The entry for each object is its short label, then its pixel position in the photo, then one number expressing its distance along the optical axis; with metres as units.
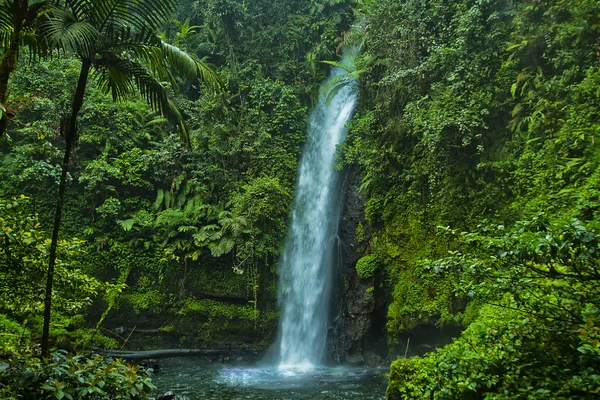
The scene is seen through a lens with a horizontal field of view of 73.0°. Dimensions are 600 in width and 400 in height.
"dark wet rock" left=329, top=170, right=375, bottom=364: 12.06
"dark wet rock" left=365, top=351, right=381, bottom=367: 11.77
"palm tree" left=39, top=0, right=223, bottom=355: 4.77
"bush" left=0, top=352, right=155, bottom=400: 4.29
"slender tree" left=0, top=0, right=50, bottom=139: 4.45
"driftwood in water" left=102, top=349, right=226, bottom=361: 12.19
